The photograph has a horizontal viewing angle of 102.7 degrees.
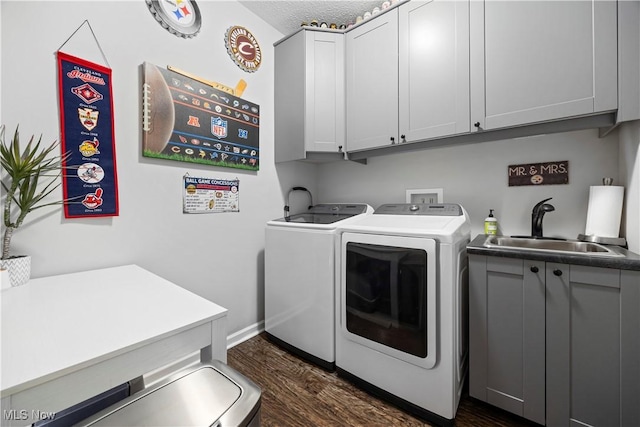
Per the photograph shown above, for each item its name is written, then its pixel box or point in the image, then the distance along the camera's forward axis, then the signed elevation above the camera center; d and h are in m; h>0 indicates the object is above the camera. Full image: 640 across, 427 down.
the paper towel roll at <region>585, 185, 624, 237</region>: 1.39 -0.01
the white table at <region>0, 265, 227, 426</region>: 0.56 -0.33
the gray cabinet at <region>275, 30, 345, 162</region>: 2.11 +0.98
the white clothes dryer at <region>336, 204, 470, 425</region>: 1.29 -0.55
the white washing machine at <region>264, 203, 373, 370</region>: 1.71 -0.52
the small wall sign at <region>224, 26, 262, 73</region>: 2.02 +1.35
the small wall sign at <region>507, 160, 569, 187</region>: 1.61 +0.23
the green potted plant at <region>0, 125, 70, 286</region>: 1.09 +0.13
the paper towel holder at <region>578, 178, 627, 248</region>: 1.36 -0.17
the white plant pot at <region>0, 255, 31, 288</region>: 1.06 -0.23
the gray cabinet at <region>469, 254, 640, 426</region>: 1.09 -0.62
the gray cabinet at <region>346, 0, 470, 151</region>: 1.60 +0.94
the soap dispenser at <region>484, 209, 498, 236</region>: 1.78 -0.11
